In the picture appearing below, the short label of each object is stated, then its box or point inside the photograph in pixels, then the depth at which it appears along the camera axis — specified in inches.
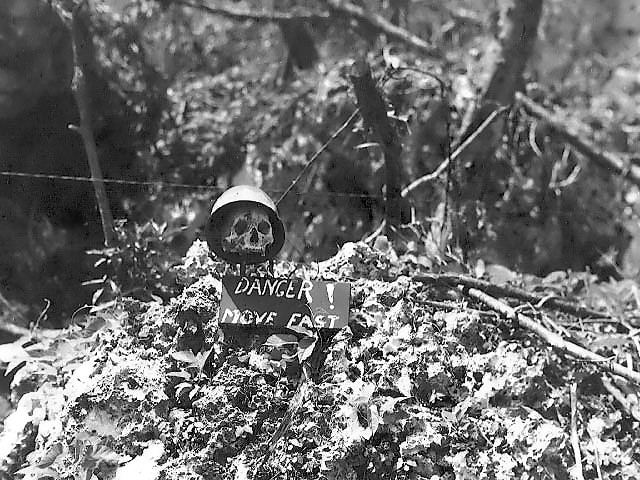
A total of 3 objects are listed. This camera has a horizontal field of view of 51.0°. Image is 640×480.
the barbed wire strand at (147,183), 79.0
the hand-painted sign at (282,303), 57.9
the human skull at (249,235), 59.2
